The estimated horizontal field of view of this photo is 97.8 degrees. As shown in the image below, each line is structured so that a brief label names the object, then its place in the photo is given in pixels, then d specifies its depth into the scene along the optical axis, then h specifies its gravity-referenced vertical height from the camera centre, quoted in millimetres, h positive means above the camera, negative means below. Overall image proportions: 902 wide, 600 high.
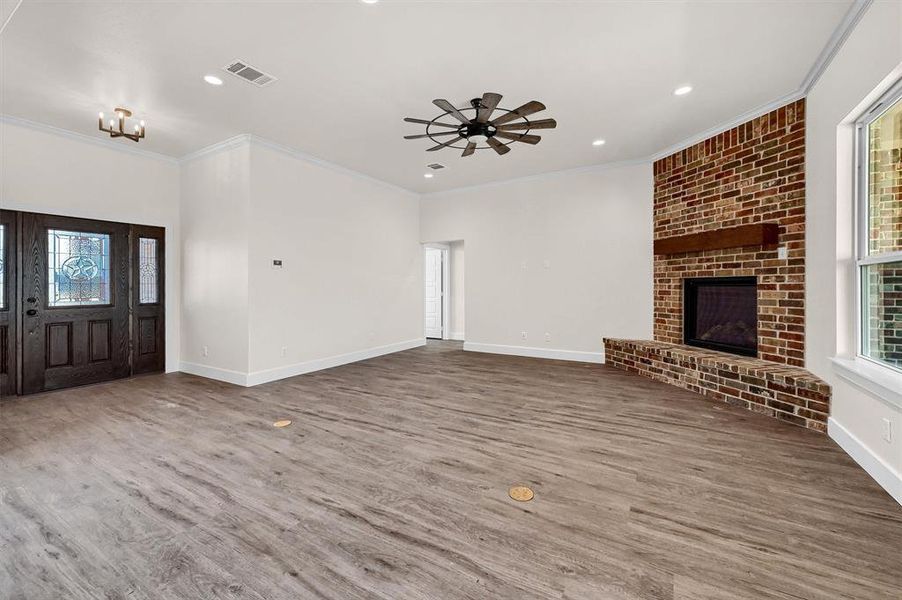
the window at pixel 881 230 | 2492 +457
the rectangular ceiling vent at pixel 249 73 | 3168 +1879
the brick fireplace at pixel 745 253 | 3662 +498
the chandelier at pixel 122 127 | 3836 +1733
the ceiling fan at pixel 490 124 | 3234 +1612
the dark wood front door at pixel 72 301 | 4371 -24
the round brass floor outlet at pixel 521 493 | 2191 -1111
